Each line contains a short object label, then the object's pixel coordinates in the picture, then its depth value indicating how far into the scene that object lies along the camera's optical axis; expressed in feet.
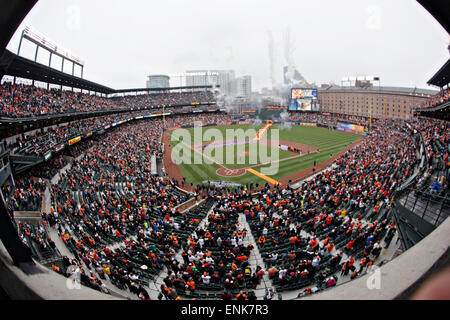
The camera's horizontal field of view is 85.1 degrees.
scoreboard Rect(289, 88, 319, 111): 260.83
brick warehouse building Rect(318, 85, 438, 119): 230.05
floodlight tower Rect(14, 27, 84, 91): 108.14
